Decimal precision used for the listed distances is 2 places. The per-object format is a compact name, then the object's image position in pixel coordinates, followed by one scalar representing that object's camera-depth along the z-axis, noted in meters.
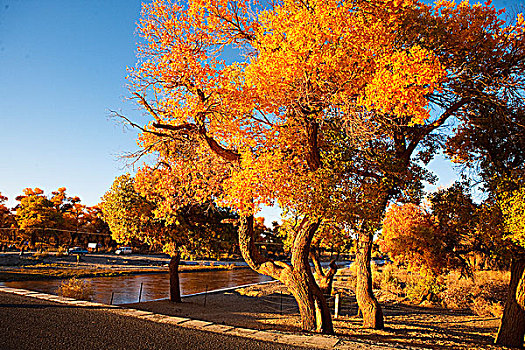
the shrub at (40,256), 33.37
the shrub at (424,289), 17.60
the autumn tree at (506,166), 9.11
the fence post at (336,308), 13.73
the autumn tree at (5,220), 47.39
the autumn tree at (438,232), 10.67
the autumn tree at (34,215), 44.23
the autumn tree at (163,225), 13.73
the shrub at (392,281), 22.23
